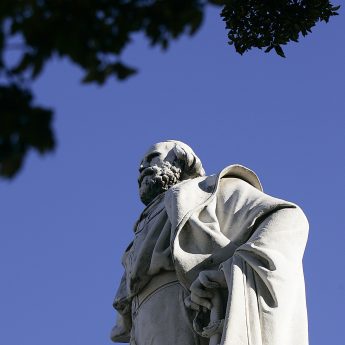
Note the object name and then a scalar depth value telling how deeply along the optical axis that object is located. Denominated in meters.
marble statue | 16.33
